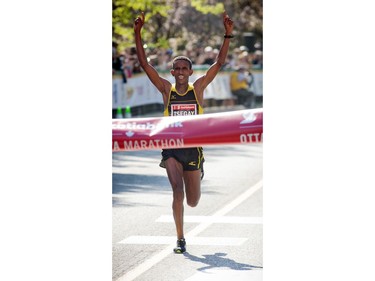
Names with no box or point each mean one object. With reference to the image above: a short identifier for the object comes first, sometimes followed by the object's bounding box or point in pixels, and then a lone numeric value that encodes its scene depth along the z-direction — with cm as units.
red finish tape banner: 1314
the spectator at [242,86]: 5480
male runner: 1611
